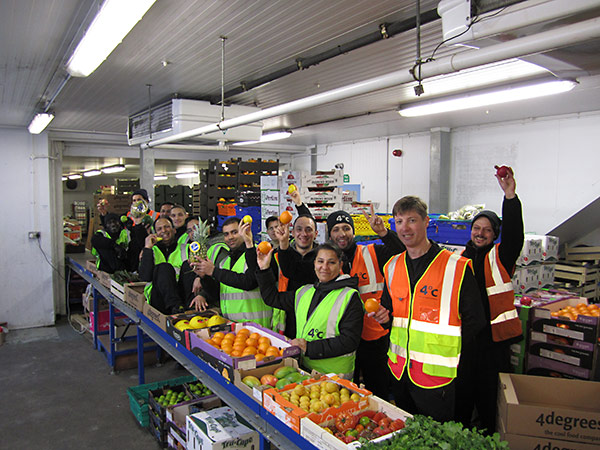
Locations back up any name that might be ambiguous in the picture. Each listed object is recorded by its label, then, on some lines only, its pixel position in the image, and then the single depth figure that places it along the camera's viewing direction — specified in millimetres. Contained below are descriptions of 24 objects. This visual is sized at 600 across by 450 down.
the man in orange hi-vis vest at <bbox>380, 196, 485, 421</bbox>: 2396
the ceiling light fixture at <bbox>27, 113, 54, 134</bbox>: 6263
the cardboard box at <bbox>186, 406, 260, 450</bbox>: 2895
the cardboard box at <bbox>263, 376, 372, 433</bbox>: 2025
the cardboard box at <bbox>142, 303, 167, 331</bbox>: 3744
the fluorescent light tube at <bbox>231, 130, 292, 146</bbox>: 8618
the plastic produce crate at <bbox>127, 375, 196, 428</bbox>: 4367
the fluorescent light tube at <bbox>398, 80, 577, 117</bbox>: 4973
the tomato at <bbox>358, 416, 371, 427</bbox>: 2086
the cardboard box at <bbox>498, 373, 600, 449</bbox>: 2316
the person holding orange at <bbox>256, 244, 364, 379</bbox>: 2785
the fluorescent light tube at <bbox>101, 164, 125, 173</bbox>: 17141
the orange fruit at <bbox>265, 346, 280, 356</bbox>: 2803
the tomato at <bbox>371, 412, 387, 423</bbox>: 2126
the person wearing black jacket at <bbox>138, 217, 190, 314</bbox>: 4430
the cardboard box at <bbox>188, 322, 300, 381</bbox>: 2604
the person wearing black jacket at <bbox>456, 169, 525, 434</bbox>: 3174
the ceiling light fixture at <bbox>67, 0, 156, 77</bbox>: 2488
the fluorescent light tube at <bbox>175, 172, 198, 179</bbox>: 21000
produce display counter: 2137
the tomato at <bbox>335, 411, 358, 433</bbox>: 2033
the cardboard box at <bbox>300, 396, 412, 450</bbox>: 1812
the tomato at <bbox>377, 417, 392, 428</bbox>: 2041
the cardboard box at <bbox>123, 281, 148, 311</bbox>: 4406
